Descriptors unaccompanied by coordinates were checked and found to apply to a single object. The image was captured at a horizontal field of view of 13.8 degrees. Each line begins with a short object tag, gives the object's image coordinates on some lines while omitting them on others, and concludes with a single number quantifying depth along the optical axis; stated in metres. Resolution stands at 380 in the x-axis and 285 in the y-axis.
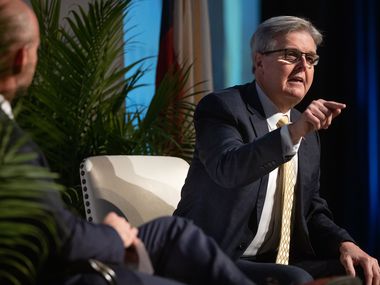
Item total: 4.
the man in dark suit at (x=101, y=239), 3.60
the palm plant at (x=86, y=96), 7.56
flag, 10.28
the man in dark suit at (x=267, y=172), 5.58
